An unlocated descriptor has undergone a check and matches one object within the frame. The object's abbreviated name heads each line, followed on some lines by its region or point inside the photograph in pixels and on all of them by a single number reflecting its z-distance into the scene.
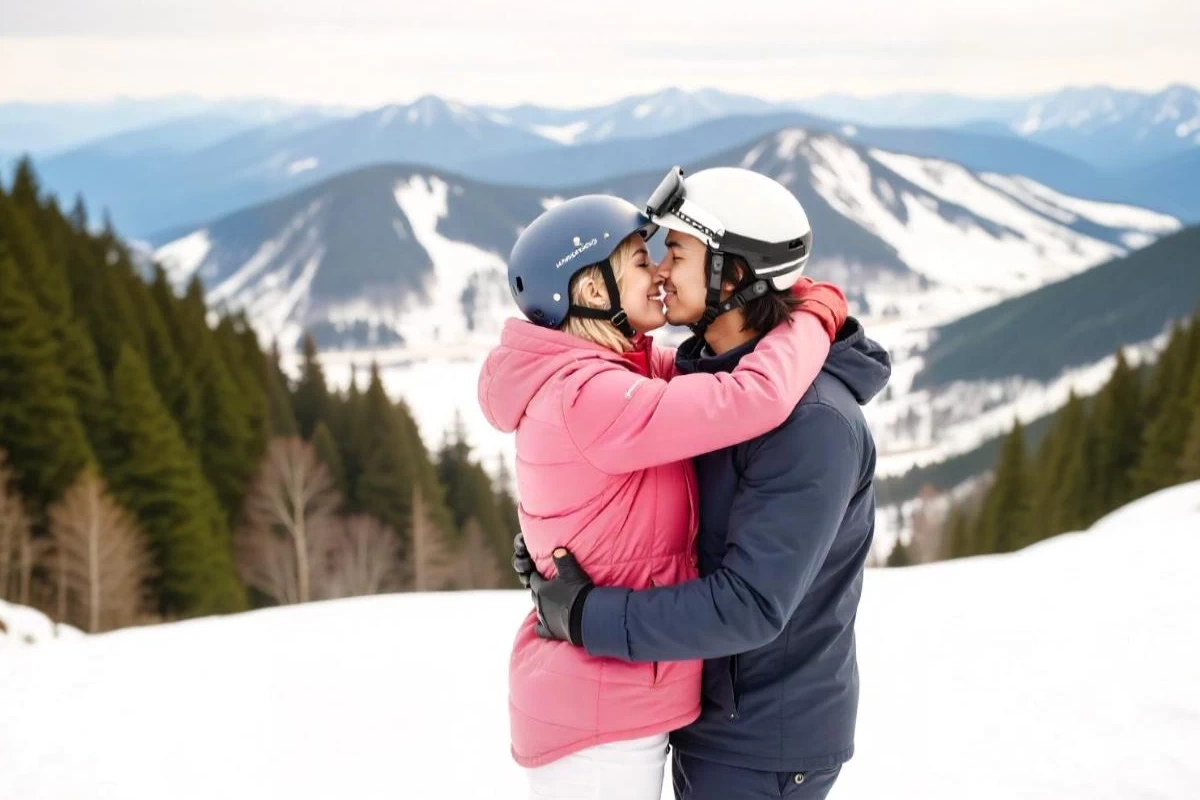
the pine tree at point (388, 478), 40.62
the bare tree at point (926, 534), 74.62
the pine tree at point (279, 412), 42.52
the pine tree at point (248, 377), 40.09
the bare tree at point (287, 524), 34.38
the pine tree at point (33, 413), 28.88
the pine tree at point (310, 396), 46.34
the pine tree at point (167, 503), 29.77
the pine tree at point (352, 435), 42.02
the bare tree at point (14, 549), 24.95
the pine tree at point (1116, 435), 43.28
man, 2.73
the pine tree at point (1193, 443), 35.28
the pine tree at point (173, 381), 37.06
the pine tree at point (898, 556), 59.62
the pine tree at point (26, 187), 41.16
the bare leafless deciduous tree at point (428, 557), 37.39
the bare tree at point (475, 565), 39.53
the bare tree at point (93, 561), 24.92
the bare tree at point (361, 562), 34.94
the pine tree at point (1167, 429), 38.19
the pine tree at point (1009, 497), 46.84
